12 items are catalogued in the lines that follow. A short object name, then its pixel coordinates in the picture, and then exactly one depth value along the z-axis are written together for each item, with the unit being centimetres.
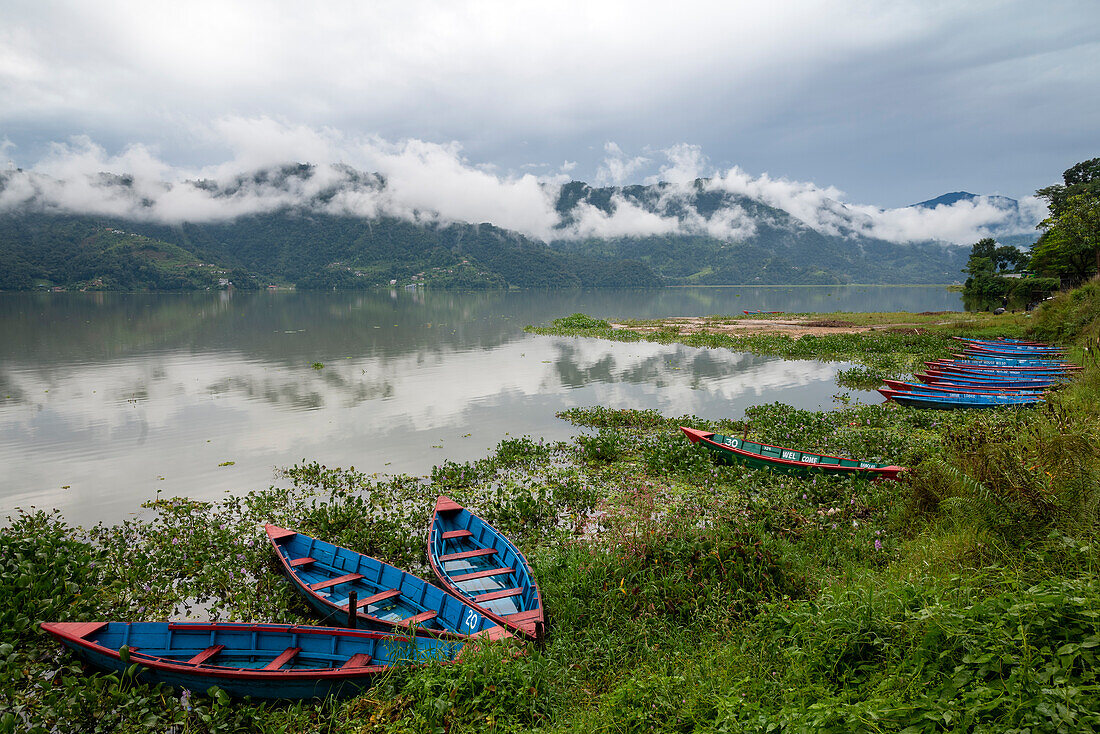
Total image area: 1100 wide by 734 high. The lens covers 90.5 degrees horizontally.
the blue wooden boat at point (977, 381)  2183
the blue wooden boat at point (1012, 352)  2890
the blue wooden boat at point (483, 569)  788
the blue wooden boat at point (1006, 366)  2386
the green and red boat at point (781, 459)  1228
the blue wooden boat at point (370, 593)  776
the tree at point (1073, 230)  3941
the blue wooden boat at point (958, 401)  1878
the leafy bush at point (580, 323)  5500
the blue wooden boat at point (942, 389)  2036
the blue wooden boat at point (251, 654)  669
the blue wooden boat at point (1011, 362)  2543
